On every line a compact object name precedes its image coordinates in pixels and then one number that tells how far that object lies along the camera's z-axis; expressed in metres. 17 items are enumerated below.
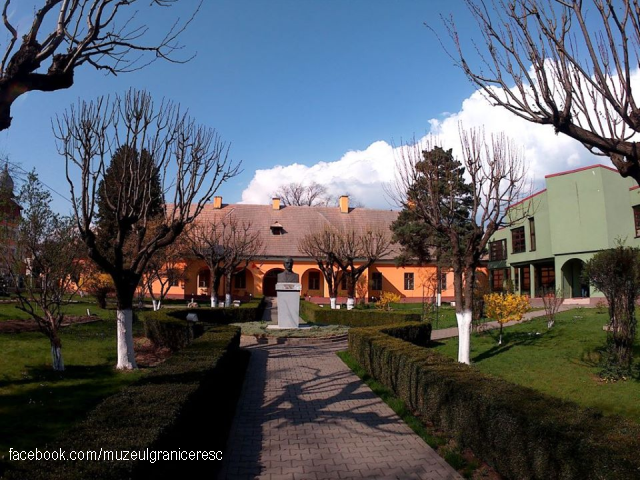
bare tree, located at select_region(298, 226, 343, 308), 28.47
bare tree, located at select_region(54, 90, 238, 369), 9.53
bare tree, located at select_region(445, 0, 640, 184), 4.76
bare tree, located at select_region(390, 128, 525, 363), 10.80
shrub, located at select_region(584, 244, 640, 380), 9.12
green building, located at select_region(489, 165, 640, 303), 25.64
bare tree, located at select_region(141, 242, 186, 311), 23.57
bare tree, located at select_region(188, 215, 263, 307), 26.60
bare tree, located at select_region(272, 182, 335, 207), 55.81
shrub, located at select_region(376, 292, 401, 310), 25.17
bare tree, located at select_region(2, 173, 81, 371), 9.70
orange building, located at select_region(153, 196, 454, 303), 38.84
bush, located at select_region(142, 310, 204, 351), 13.03
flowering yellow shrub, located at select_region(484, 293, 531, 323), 13.84
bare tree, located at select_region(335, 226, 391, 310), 27.57
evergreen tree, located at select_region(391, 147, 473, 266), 30.06
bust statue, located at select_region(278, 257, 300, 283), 19.25
